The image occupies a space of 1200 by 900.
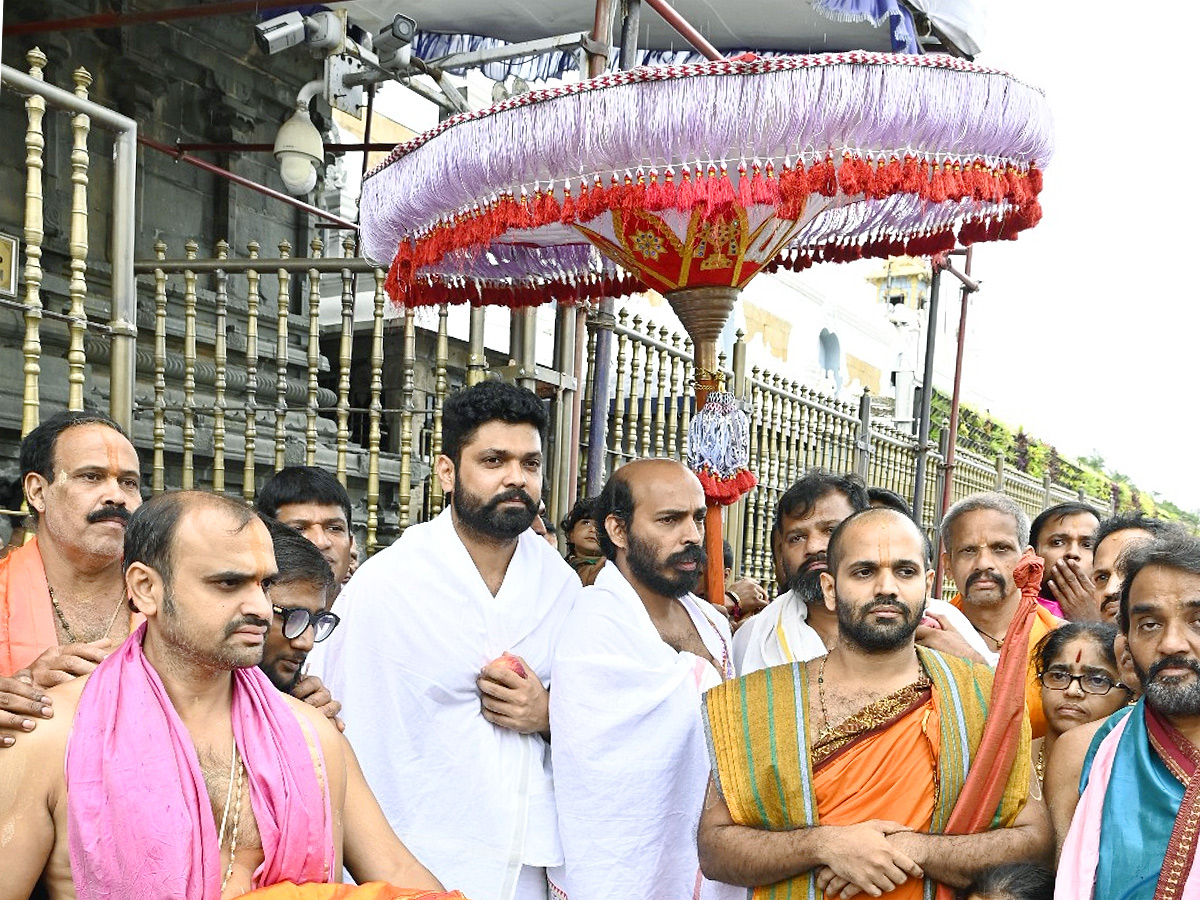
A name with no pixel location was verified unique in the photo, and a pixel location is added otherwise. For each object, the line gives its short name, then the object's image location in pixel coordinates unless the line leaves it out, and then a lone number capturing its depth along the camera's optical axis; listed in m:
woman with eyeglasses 3.31
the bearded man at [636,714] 3.34
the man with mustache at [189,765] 2.13
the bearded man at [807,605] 3.80
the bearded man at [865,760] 2.85
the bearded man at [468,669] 3.32
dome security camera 8.00
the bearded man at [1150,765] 2.59
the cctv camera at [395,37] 7.18
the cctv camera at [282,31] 7.17
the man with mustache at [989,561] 4.50
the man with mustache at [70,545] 2.94
